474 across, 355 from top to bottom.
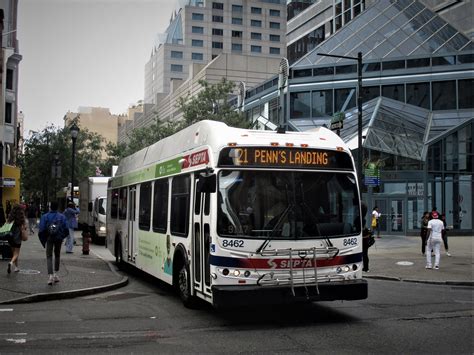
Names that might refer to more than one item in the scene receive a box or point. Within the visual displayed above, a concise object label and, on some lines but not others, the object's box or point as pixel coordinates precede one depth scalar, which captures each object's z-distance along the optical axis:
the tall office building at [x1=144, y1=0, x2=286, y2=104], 126.88
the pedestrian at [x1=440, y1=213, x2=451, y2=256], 20.28
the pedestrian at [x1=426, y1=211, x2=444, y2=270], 16.86
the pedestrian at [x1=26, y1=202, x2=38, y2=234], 32.16
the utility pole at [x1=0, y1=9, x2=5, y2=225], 32.69
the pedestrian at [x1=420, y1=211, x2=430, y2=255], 21.27
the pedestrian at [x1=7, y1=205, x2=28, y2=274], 13.39
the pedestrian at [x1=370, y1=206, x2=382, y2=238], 30.13
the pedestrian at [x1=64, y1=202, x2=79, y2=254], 20.42
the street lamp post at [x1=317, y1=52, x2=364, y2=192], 19.56
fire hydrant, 19.95
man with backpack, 11.89
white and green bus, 8.12
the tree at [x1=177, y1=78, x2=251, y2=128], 35.34
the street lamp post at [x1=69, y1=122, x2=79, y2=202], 26.25
